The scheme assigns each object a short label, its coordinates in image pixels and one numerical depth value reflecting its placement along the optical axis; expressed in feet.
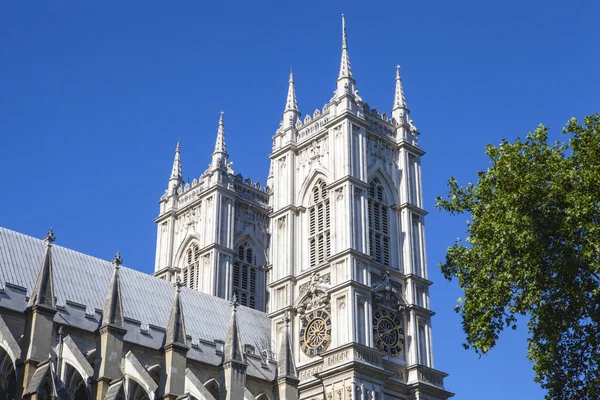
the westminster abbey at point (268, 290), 131.44
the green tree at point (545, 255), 89.15
